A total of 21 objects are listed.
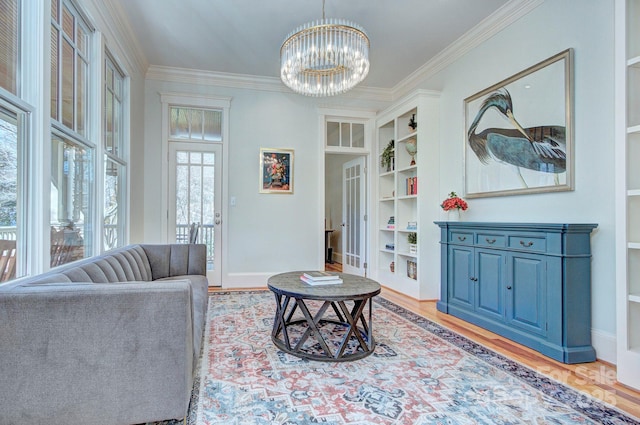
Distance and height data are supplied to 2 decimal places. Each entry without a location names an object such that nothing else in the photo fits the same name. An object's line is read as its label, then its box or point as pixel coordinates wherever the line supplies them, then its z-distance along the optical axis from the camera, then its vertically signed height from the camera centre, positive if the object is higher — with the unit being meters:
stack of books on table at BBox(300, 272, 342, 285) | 2.64 -0.51
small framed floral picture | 4.93 +0.61
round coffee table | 2.37 -0.80
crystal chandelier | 2.64 +1.27
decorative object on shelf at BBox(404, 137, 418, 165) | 4.40 +0.83
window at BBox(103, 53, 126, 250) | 3.23 +0.53
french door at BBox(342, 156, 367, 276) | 5.44 -0.05
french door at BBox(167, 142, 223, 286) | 4.68 +0.24
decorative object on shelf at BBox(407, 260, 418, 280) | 4.34 -0.71
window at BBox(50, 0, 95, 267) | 2.24 +0.52
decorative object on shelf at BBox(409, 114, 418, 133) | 4.46 +1.14
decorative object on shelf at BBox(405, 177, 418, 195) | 4.36 +0.35
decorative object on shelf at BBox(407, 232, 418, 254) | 4.32 -0.36
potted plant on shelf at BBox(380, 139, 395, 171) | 4.92 +0.81
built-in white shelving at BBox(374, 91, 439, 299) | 4.16 +0.19
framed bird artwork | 2.70 +0.68
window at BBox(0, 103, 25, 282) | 1.71 +0.13
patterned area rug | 1.70 -0.99
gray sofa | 1.30 -0.53
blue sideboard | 2.40 -0.55
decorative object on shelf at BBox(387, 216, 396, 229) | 4.90 -0.13
